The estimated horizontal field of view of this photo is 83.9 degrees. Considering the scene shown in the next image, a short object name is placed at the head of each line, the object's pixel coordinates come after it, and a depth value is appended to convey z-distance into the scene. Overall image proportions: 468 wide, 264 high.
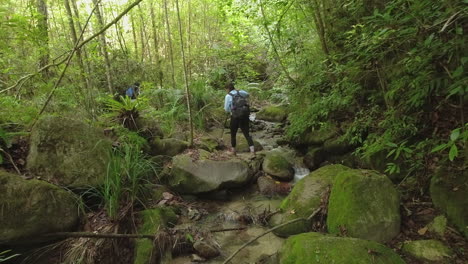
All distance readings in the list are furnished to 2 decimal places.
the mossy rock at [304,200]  3.94
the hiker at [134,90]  9.00
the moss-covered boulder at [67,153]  3.71
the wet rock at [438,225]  2.89
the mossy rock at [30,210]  2.77
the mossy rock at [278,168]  5.91
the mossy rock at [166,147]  6.14
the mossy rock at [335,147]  5.55
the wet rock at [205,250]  3.62
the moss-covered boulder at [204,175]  5.23
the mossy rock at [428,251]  2.63
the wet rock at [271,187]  5.52
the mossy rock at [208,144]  6.75
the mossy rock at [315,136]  6.04
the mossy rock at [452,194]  2.81
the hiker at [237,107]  6.43
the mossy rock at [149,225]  3.33
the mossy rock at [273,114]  10.69
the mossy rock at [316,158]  6.30
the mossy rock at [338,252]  2.55
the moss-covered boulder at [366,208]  3.13
